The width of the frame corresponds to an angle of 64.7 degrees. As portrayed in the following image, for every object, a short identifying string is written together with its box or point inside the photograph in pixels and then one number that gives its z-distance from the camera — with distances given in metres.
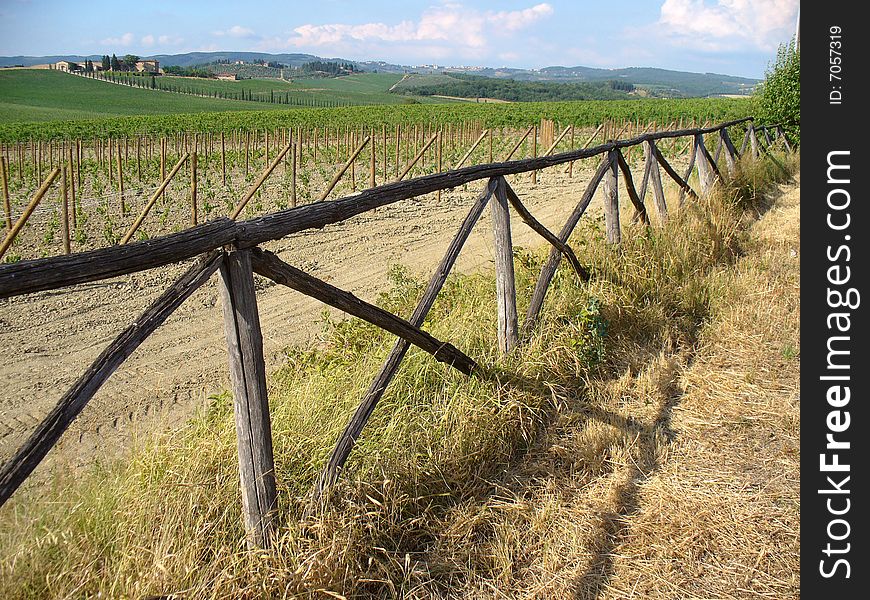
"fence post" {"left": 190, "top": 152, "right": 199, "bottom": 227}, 13.01
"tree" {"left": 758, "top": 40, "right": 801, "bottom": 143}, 15.88
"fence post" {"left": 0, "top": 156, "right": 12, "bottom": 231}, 12.02
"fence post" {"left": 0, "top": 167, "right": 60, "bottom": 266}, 9.34
